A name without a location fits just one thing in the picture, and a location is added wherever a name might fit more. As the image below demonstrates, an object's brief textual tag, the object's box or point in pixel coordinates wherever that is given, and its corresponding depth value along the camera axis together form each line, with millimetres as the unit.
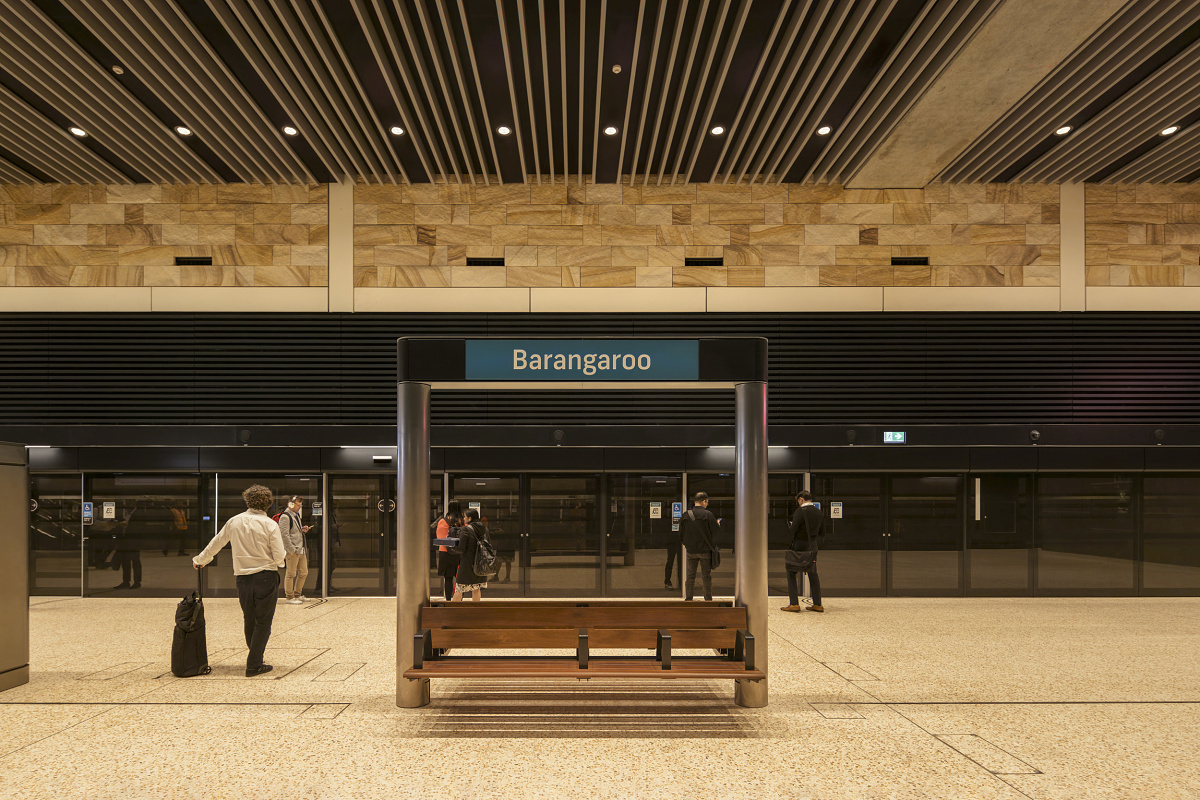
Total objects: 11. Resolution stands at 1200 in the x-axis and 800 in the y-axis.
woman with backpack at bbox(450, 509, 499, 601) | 8422
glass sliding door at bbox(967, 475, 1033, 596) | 10367
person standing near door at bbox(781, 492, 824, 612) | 9203
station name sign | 5469
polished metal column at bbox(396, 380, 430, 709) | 5363
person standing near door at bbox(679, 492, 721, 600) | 8867
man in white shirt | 6035
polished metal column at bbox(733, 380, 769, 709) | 5426
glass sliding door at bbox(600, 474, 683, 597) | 10328
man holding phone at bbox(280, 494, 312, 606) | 9070
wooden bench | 4918
